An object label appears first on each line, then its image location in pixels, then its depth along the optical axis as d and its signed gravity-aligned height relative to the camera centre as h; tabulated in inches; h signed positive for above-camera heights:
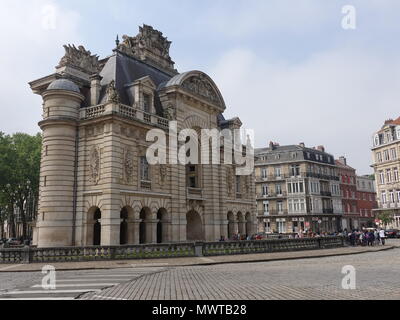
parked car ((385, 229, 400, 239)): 2229.3 -37.0
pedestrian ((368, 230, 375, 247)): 1460.4 -37.1
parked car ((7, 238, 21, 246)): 1699.8 -20.4
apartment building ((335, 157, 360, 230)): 3105.3 +265.5
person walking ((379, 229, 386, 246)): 1507.1 -31.8
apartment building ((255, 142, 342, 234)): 2736.2 +280.7
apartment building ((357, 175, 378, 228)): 3314.5 +251.8
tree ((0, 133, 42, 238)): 1819.3 +326.3
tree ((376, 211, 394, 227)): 2374.5 +63.5
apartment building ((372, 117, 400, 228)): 2498.8 +398.3
